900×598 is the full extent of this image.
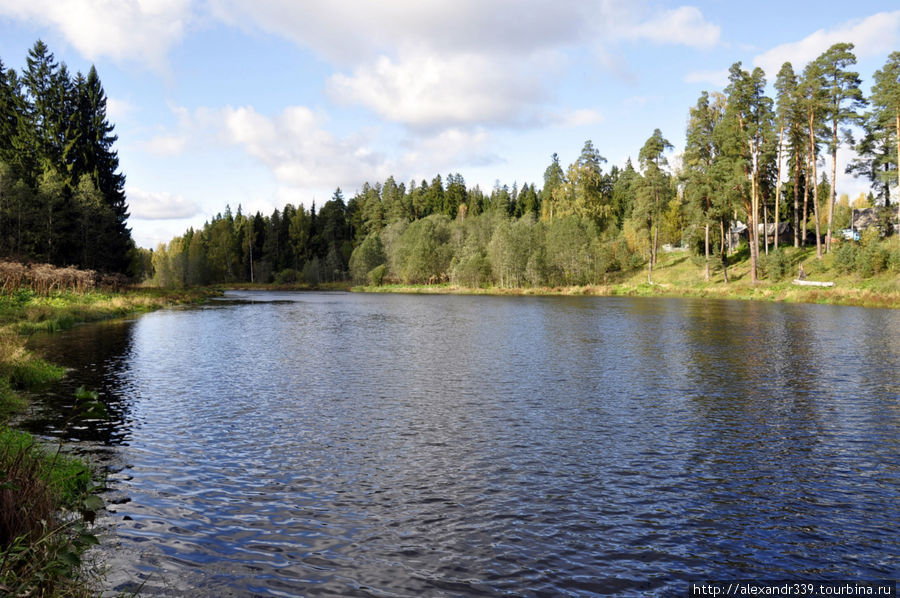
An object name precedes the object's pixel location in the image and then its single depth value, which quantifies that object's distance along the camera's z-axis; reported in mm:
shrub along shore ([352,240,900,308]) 56719
